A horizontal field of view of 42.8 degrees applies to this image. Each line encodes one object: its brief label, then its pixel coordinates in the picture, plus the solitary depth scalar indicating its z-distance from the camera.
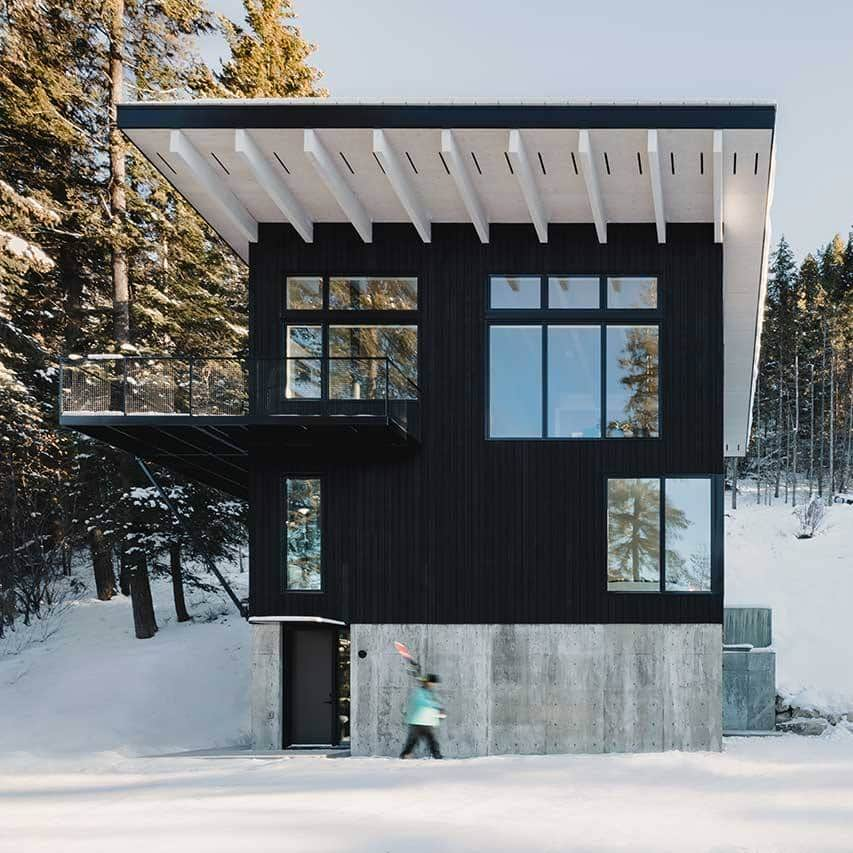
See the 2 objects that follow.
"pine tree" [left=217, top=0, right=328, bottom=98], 31.73
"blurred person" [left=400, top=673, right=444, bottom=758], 14.68
